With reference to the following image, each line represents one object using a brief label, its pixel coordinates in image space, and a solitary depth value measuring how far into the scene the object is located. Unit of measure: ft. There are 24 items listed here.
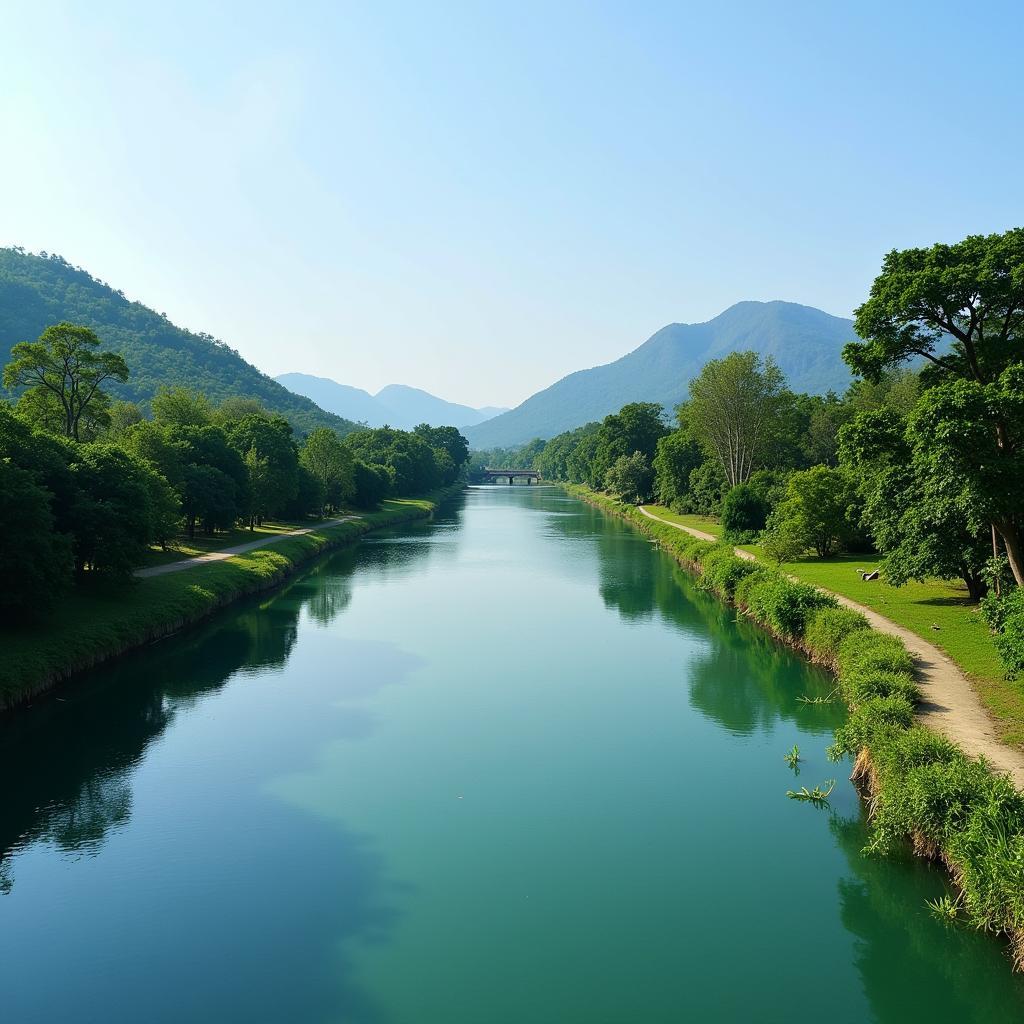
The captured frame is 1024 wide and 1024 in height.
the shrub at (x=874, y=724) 61.31
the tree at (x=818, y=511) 162.20
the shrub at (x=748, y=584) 138.62
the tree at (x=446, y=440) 606.96
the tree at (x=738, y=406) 247.70
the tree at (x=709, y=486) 275.39
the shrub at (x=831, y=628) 96.68
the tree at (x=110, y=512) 113.80
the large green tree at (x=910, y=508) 81.00
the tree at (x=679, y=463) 307.99
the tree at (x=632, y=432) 406.41
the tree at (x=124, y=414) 282.17
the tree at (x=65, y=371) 169.68
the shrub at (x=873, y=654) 77.46
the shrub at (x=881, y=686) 70.03
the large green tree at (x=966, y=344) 67.36
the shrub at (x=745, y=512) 201.27
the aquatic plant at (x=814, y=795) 65.48
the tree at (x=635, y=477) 363.35
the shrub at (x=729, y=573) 149.07
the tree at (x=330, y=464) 282.36
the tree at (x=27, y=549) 91.04
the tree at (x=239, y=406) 385.09
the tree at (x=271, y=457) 228.84
